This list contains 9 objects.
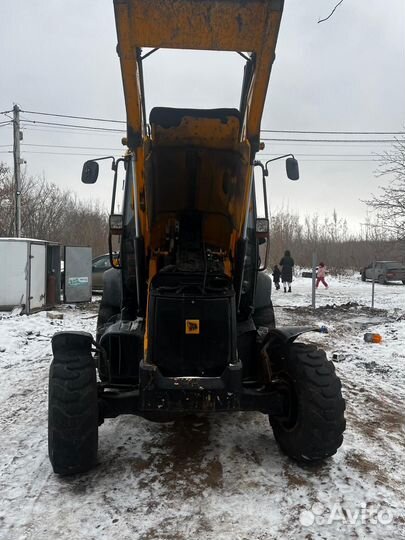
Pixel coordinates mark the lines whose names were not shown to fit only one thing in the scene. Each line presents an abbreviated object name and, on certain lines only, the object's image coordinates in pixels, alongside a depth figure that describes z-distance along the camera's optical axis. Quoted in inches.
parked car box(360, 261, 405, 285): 1157.1
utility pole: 796.0
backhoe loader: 115.1
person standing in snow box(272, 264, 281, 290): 892.2
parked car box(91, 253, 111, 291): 707.4
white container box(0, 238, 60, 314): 477.7
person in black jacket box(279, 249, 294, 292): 805.2
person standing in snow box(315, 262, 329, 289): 930.7
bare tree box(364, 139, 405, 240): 601.3
